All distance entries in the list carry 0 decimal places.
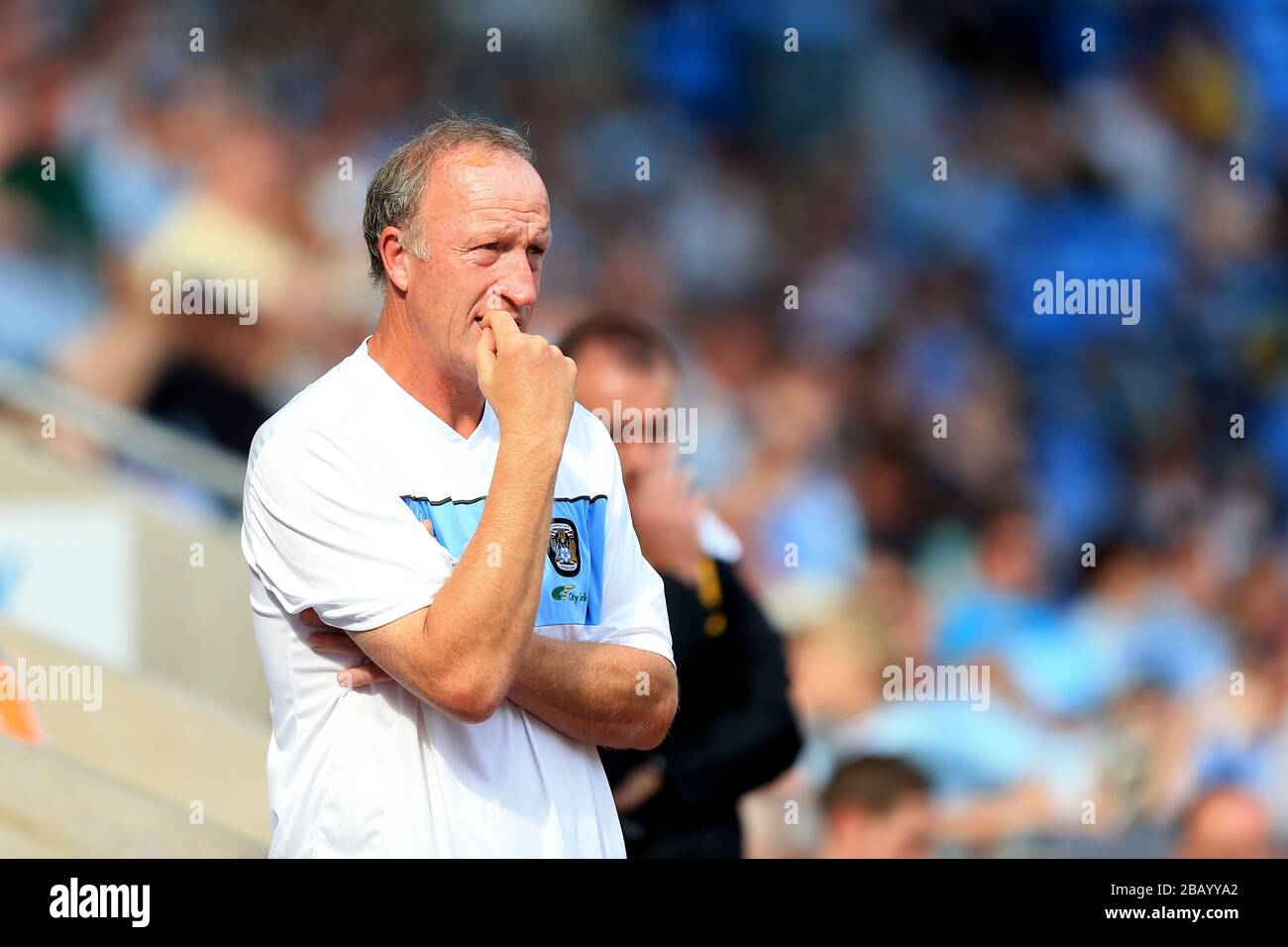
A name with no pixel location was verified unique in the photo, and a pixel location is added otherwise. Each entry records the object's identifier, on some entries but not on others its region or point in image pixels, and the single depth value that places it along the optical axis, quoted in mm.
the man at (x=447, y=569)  3453
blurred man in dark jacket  6180
